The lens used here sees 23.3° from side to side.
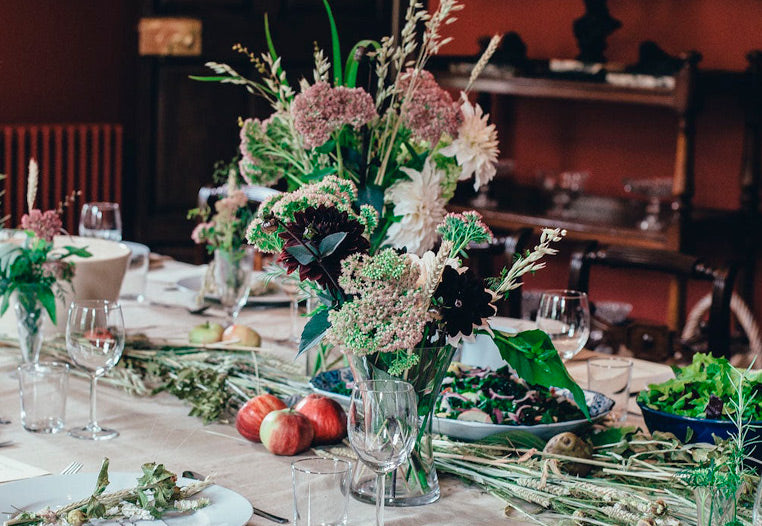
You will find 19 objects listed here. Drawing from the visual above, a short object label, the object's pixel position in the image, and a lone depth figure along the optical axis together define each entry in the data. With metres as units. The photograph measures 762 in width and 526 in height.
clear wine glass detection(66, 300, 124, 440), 2.60
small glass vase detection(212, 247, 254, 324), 3.22
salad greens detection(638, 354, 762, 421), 2.51
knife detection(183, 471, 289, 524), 2.30
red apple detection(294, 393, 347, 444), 2.56
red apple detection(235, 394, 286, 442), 2.58
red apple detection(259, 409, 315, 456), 2.53
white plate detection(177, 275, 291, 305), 3.49
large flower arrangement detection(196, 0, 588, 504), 2.24
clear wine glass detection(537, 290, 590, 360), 2.85
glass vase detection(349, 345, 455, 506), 2.33
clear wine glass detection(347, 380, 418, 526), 2.21
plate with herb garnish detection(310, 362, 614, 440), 2.52
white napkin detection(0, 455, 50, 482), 2.39
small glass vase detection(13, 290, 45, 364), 2.83
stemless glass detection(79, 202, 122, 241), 3.47
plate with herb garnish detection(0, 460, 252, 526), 2.22
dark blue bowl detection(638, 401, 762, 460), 2.50
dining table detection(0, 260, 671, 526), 2.36
